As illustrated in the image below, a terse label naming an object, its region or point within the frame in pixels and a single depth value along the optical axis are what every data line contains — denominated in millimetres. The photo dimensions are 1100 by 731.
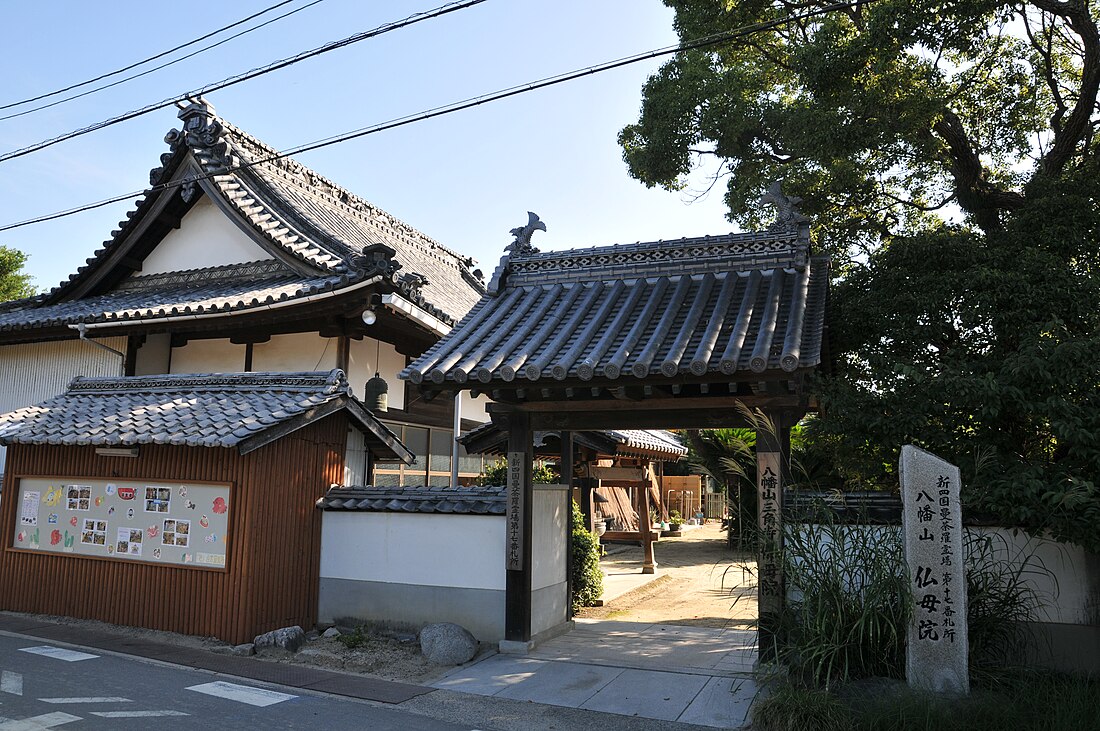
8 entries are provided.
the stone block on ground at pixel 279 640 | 9008
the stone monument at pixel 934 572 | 6270
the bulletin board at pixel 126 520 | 9461
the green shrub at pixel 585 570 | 12227
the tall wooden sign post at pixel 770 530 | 7465
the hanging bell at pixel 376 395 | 12258
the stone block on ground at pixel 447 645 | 8664
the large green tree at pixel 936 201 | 6902
